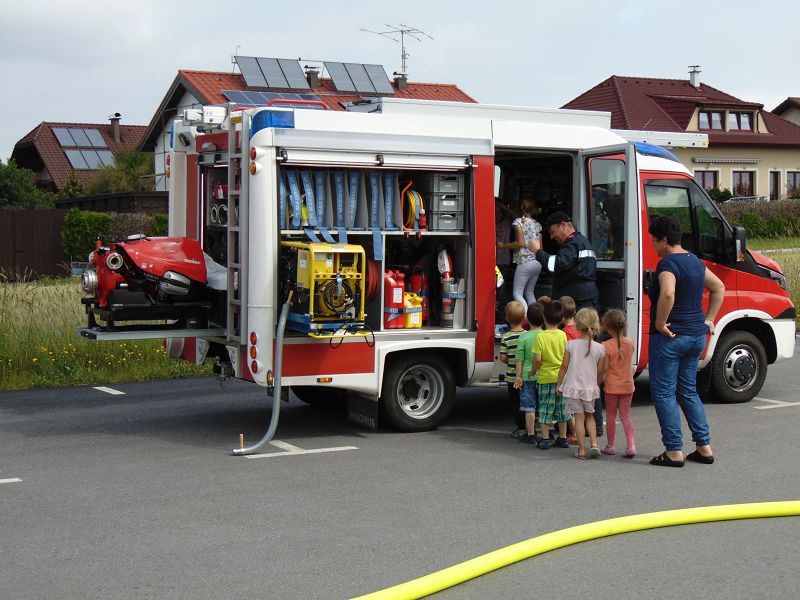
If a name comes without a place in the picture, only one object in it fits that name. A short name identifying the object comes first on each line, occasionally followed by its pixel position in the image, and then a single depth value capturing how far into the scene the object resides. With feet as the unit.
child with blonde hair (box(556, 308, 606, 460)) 28.84
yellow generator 28.86
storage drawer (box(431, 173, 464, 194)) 32.01
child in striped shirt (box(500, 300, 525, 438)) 31.01
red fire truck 29.48
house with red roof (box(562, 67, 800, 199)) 185.68
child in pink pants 28.96
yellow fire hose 18.21
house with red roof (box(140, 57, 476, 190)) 124.67
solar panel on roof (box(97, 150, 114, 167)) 226.34
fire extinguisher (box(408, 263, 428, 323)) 32.37
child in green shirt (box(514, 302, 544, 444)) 30.22
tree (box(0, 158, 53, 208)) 153.69
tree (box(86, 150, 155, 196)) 175.94
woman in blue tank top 27.68
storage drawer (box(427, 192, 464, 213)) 31.99
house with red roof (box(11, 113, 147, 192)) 221.05
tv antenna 152.91
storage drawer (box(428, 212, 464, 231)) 31.99
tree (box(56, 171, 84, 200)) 183.90
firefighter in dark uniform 32.73
